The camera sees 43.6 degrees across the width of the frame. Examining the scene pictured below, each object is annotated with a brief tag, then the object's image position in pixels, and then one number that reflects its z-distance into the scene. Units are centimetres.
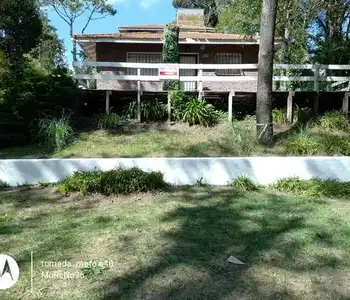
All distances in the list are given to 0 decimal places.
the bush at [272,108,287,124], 1306
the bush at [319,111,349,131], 1242
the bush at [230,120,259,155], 1057
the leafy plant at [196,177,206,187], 780
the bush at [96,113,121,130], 1263
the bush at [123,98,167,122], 1328
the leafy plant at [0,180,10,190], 769
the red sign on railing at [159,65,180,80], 1396
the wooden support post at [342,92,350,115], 1355
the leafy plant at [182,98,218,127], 1266
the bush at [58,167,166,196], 692
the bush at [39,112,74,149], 1088
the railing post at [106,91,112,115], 1333
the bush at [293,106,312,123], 1314
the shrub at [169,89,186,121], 1311
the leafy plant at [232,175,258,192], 749
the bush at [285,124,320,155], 1026
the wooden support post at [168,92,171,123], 1315
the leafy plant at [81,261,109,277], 406
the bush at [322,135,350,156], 1035
